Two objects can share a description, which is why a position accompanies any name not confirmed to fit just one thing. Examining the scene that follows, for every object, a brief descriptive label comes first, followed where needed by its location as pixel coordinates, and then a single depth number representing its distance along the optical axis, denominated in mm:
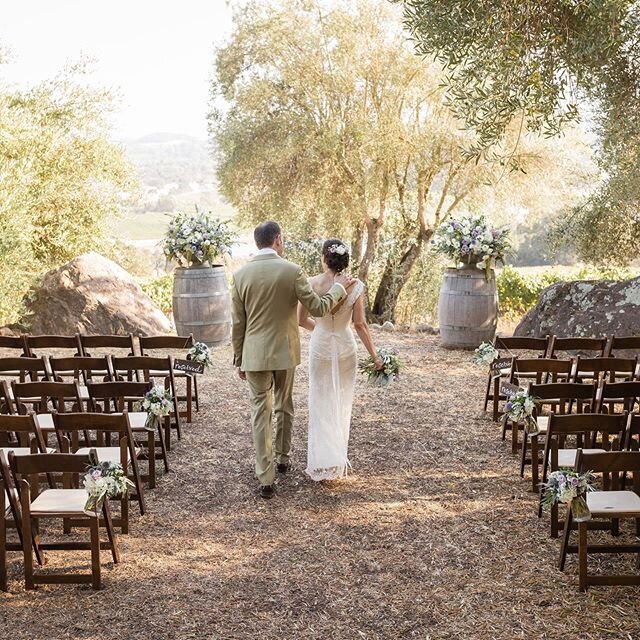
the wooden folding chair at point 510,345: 7988
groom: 5891
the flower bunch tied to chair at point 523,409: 6094
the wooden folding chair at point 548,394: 6027
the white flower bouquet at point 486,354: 7781
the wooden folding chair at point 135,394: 6184
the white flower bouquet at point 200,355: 7785
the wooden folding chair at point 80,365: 7152
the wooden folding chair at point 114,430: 5207
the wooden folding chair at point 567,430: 5023
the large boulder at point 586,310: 10570
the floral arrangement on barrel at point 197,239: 12102
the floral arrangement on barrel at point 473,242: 11748
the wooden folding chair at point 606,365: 6945
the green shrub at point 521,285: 16891
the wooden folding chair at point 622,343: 7907
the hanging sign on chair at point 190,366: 6887
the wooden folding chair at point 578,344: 7887
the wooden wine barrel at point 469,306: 11898
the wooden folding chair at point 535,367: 6871
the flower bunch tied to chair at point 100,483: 4461
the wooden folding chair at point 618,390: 6109
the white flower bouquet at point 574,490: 4469
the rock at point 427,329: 14484
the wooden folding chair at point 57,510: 4395
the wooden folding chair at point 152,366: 7066
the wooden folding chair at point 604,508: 4395
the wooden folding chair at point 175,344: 8070
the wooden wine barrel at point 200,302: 12008
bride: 6211
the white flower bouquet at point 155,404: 6270
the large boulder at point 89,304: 12336
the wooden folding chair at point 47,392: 5953
